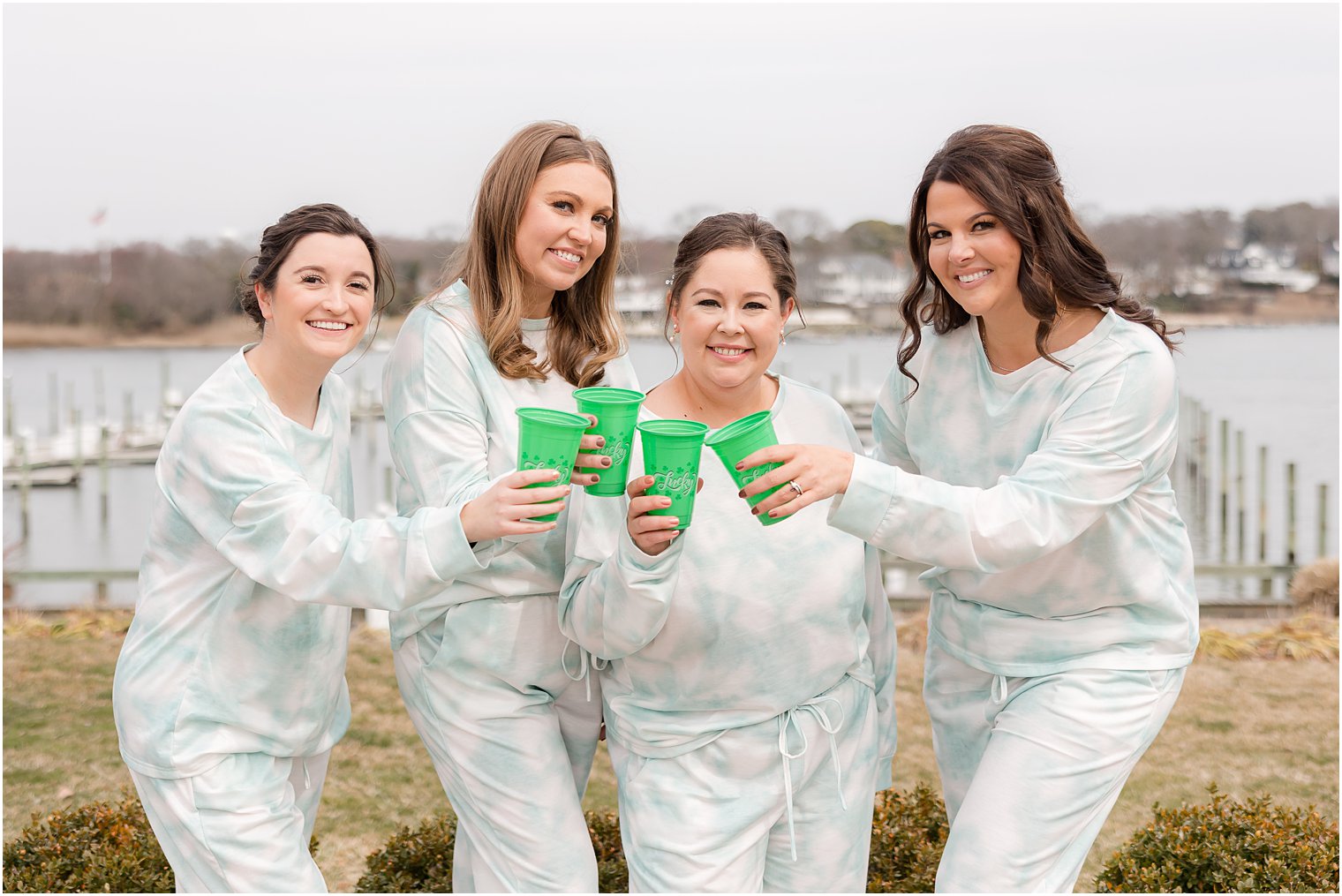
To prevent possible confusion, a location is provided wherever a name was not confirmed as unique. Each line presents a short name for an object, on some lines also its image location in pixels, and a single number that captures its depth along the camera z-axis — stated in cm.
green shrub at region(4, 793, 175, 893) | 427
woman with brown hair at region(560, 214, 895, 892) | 301
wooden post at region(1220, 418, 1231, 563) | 1867
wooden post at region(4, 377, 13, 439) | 2659
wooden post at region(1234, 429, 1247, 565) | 1902
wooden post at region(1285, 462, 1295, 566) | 1516
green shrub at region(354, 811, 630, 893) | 453
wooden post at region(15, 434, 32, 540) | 2346
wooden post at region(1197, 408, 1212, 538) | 2316
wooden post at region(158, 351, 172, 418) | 2839
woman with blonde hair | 312
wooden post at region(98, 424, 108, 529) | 2392
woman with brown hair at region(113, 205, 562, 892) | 274
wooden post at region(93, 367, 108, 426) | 3098
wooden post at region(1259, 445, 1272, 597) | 1680
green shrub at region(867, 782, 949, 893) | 443
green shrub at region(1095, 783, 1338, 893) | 412
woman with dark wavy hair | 281
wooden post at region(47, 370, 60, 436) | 3244
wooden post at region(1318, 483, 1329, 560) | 1673
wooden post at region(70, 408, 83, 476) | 2739
